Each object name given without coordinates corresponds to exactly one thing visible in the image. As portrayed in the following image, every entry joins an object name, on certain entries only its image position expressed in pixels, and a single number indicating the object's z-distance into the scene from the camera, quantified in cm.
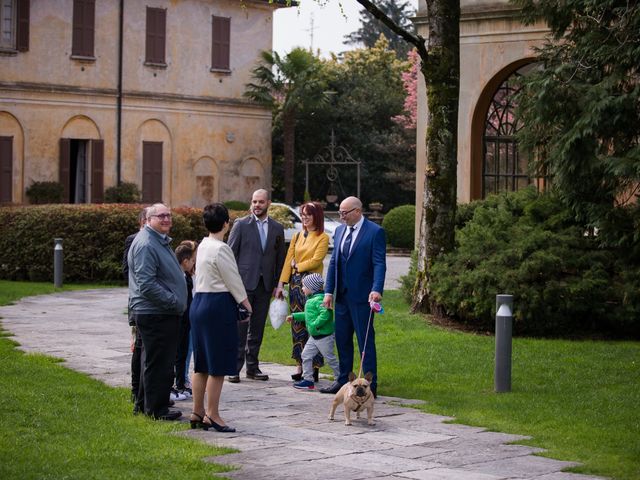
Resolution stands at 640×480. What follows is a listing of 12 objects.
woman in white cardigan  988
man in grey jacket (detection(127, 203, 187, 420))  1005
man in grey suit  1288
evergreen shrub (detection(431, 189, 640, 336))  1583
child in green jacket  1216
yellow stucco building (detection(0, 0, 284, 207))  3725
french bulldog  1016
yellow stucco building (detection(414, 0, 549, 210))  2341
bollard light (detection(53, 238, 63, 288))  2405
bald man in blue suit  1163
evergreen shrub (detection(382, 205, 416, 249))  3950
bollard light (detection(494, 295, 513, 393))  1187
